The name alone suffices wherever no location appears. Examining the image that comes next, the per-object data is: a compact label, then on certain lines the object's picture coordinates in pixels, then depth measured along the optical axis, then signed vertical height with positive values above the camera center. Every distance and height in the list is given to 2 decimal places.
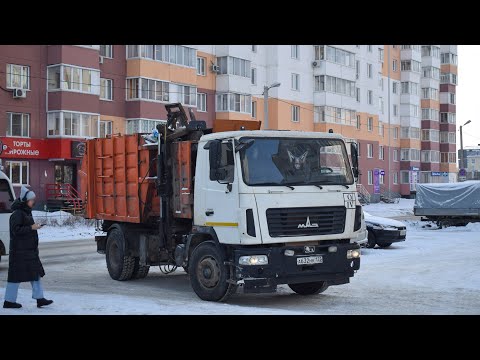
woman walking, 9.86 -1.07
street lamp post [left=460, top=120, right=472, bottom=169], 59.89 +2.84
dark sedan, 21.06 -1.55
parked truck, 30.98 -0.93
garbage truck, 10.24 -0.36
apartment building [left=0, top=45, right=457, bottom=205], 38.47 +6.42
